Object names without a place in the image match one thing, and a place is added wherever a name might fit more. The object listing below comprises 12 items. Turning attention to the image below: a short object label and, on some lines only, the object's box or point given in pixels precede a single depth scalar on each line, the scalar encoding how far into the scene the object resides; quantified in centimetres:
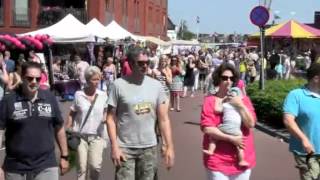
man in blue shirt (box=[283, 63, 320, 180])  612
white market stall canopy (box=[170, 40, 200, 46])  8478
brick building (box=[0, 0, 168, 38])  4659
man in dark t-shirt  563
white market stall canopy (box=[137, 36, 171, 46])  5392
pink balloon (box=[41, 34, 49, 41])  2486
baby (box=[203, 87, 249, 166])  575
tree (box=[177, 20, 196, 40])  15488
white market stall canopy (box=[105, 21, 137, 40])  3097
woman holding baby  576
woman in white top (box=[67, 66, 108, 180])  764
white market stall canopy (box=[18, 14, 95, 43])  2650
